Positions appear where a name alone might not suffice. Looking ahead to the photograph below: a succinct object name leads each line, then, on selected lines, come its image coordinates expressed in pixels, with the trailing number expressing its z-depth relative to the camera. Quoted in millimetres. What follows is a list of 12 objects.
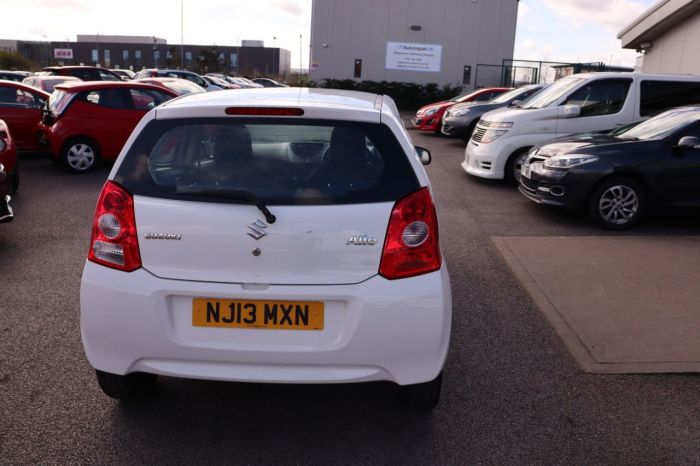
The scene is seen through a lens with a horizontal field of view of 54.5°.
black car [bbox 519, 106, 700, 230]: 8102
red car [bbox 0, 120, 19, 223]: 8219
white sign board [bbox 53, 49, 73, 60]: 87688
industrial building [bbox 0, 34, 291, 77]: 97438
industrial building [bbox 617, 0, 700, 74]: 15987
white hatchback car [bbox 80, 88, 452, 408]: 3092
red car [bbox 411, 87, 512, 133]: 19422
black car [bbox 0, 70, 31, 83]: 22067
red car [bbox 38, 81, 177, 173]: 11586
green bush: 34125
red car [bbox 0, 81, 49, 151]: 12148
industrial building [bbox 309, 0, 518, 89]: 35969
